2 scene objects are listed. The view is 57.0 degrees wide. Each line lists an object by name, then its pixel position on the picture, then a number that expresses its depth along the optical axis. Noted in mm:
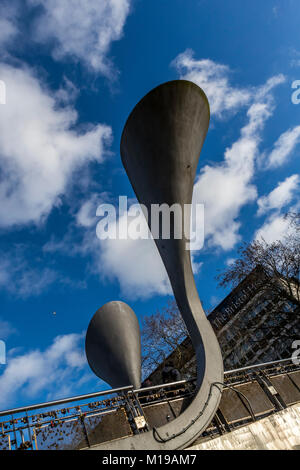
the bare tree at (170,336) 19750
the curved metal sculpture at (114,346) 10211
